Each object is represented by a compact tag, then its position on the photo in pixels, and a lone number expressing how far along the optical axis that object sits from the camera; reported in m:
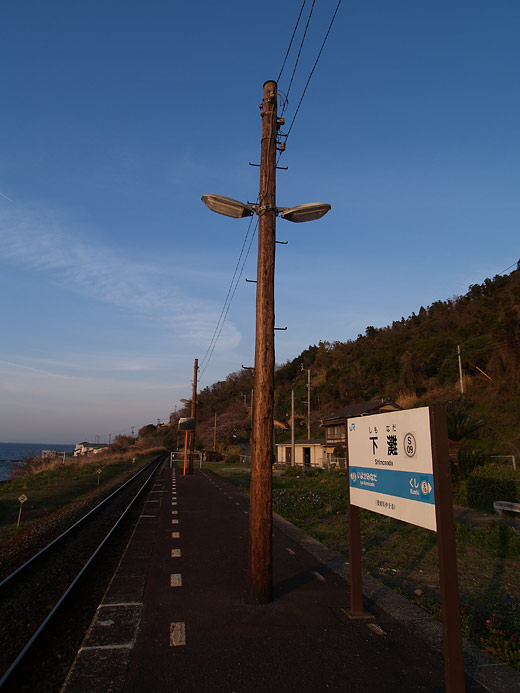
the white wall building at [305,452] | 40.31
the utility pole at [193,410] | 28.75
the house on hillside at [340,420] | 33.91
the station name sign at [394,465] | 3.73
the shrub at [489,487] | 12.07
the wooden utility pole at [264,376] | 5.57
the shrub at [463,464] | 14.59
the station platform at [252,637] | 3.69
